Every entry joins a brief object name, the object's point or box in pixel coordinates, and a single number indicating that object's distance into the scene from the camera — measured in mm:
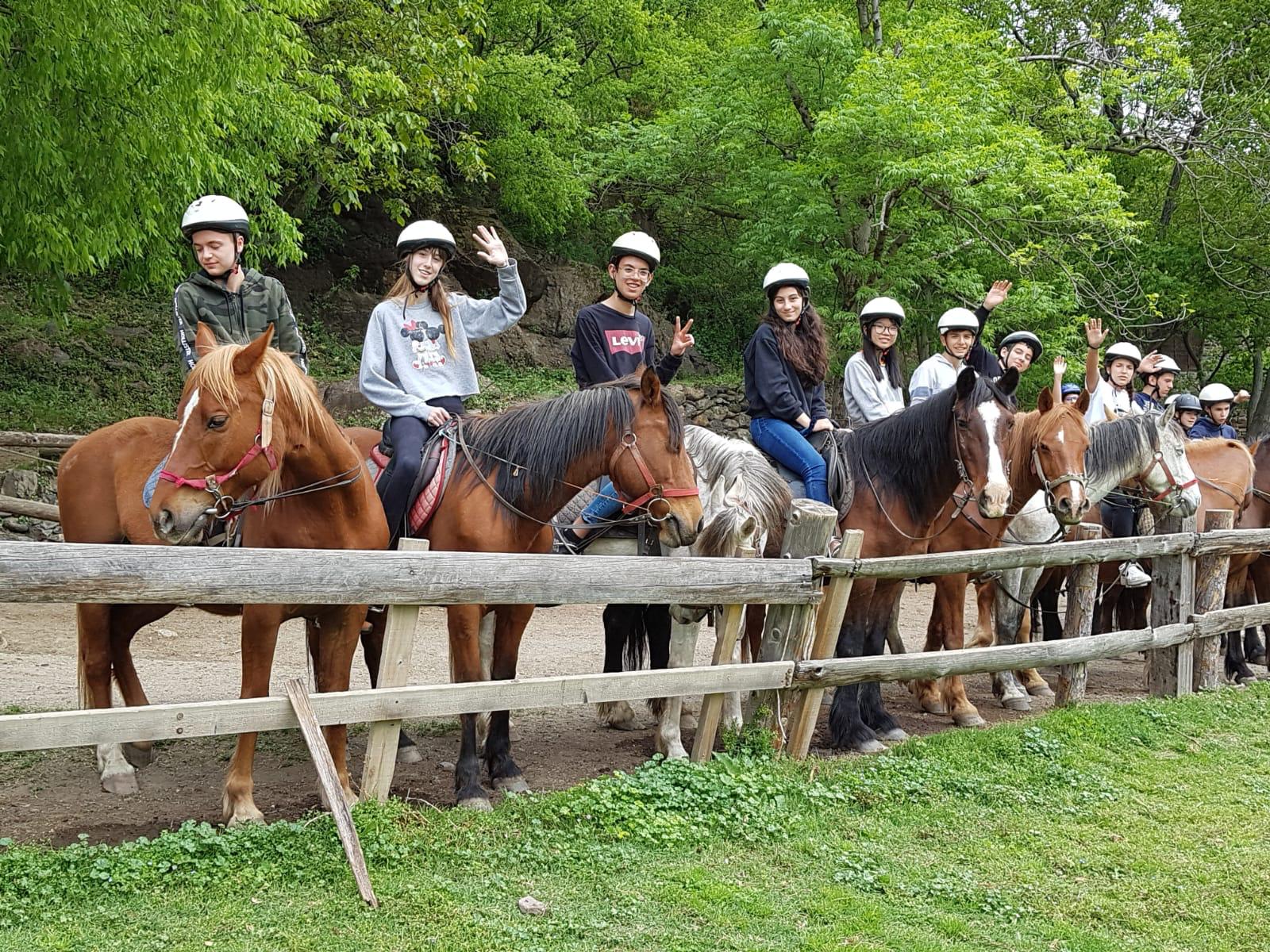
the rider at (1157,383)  10633
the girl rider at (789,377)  6613
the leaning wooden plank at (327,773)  3807
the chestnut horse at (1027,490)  7027
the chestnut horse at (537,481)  4918
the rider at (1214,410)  12000
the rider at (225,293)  5168
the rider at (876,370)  7422
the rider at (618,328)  6277
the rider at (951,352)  8055
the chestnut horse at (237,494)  3961
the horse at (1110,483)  8000
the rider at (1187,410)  11586
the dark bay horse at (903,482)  6258
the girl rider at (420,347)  5266
